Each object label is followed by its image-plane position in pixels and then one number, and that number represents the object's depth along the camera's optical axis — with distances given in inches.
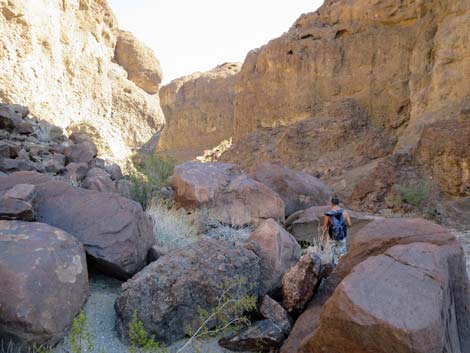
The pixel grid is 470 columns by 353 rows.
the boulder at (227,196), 245.6
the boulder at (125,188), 256.8
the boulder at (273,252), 155.4
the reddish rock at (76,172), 245.6
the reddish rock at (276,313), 129.8
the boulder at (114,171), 300.0
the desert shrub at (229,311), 126.9
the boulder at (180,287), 124.7
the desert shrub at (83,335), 98.0
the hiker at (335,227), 225.8
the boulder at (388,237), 132.1
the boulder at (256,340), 124.3
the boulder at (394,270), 99.8
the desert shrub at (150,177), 260.8
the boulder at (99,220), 146.4
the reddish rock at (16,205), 136.3
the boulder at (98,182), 234.1
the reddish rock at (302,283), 138.5
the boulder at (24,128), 314.0
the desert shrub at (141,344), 105.4
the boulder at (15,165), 221.6
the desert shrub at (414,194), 402.0
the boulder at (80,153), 301.0
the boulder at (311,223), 252.7
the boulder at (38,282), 104.5
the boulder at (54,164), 255.0
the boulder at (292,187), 303.3
